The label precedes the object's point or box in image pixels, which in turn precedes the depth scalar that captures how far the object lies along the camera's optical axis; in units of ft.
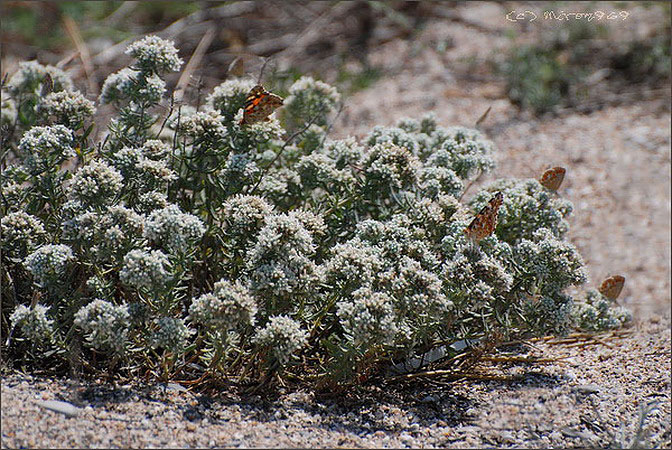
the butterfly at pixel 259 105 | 19.61
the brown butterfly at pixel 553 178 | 21.68
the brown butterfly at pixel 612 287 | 23.30
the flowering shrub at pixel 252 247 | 17.40
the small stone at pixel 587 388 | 20.49
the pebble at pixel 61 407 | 16.75
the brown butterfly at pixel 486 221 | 18.22
